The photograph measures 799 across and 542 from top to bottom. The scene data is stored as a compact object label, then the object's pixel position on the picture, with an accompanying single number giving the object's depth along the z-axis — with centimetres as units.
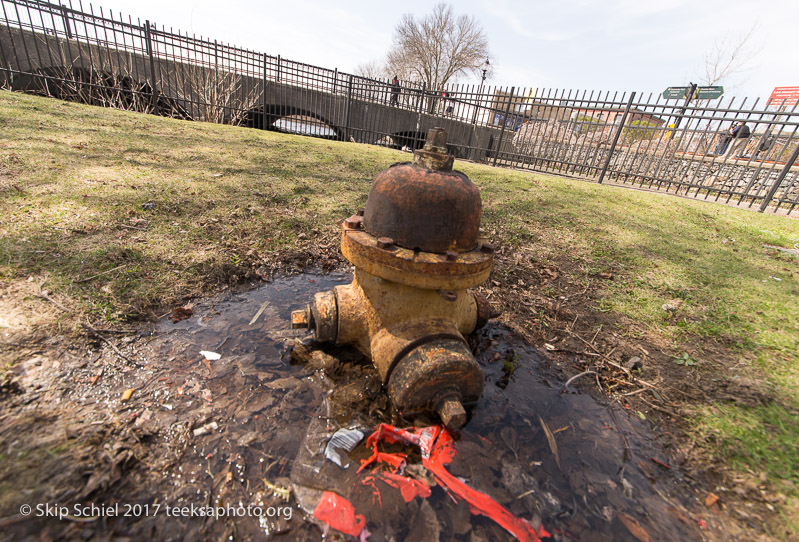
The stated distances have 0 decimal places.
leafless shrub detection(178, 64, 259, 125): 991
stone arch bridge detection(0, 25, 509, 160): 854
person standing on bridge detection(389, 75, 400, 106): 1244
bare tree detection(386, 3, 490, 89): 3366
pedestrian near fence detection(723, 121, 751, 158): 950
